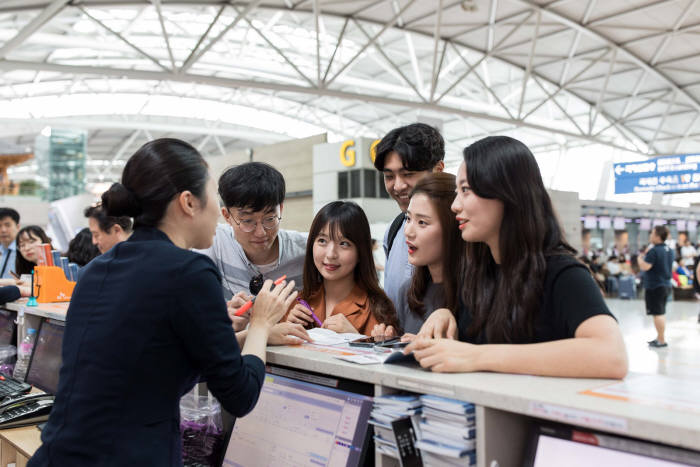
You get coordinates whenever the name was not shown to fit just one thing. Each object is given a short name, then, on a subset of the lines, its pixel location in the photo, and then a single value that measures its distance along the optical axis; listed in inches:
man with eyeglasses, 89.7
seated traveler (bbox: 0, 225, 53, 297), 185.6
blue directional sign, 530.9
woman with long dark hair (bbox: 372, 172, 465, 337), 73.6
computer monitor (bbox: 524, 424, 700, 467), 37.9
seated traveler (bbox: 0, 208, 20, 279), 200.5
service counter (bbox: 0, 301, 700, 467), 36.7
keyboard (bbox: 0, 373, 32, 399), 101.3
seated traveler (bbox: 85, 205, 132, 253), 146.0
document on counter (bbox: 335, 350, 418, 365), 54.3
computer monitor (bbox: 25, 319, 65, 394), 106.8
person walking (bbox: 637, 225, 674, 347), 327.0
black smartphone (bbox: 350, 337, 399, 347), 65.4
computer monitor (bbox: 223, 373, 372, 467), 56.2
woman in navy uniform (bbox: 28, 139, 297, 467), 49.2
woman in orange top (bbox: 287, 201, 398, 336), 86.4
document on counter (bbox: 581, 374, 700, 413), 40.2
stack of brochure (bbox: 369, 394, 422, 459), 48.8
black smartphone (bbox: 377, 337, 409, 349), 63.4
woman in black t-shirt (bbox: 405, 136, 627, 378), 48.0
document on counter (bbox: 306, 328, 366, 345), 70.9
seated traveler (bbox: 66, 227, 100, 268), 195.3
